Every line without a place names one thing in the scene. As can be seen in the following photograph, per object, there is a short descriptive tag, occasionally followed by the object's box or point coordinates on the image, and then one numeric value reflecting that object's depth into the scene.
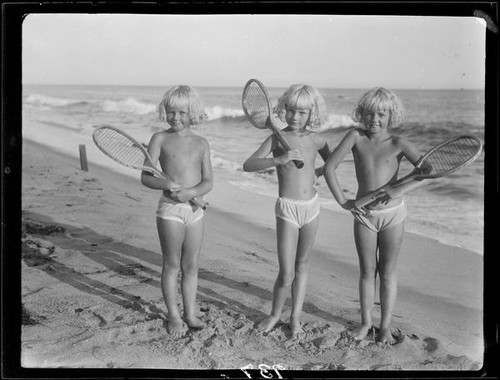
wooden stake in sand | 5.35
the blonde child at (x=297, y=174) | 3.49
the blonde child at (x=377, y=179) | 3.47
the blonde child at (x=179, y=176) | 3.49
